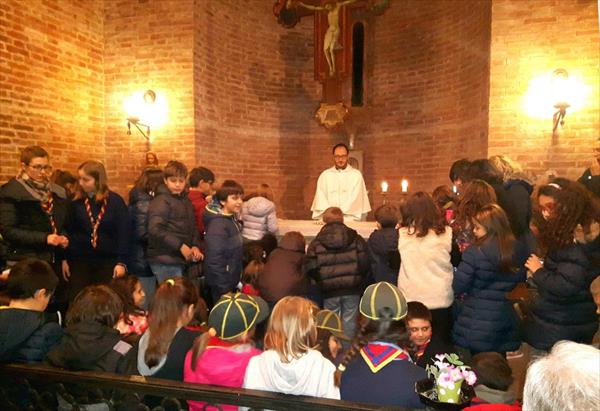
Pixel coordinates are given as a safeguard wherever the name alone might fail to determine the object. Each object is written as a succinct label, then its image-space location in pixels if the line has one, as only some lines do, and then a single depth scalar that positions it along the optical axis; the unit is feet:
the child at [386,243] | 13.87
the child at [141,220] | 16.20
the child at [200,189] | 17.43
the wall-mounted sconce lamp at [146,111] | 26.66
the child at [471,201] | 12.18
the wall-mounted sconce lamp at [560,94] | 21.67
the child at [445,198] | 17.19
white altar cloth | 18.07
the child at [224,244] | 14.60
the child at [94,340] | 8.52
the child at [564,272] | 10.32
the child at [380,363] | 7.31
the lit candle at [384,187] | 26.14
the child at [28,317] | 8.79
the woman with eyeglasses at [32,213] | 14.55
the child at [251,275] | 14.55
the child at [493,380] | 8.30
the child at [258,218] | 16.80
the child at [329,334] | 10.15
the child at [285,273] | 13.26
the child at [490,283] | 11.10
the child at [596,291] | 10.89
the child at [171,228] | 15.06
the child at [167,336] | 8.78
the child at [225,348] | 8.34
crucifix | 27.40
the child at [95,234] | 15.20
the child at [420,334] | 11.02
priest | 24.23
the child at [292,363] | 7.86
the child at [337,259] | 13.52
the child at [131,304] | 11.28
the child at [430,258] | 12.25
